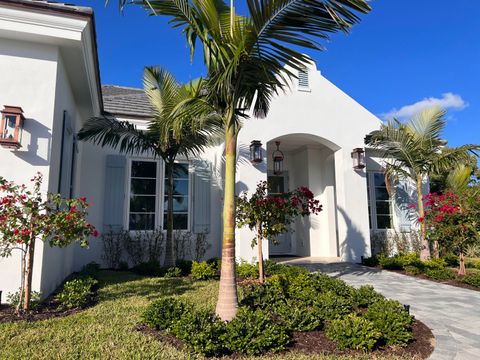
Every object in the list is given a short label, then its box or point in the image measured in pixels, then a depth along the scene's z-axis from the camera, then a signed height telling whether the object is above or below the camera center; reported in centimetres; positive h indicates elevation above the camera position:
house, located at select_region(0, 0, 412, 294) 516 +180
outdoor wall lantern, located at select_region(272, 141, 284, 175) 1128 +218
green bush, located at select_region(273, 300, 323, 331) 396 -117
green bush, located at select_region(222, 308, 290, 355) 331 -116
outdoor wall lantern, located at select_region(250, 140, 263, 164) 912 +207
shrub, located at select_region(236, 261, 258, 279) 732 -105
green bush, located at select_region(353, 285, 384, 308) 495 -111
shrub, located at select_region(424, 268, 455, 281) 775 -119
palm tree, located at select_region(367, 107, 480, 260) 942 +234
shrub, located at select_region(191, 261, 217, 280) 724 -103
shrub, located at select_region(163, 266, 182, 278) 759 -109
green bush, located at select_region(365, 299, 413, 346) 364 -114
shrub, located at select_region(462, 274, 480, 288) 696 -121
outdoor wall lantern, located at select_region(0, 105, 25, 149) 492 +155
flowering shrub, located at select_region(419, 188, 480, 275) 758 +6
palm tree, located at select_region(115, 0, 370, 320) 369 +228
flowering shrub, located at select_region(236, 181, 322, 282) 636 +30
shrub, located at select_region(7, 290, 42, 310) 454 -103
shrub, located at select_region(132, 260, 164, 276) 773 -104
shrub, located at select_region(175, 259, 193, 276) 813 -102
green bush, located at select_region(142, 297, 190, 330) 387 -107
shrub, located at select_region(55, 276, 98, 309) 474 -101
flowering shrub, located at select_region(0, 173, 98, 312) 419 +1
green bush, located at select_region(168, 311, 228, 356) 324 -112
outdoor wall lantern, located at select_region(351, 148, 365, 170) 1013 +208
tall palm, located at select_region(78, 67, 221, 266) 791 +235
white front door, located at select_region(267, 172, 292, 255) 1210 -40
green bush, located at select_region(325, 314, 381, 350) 348 -120
